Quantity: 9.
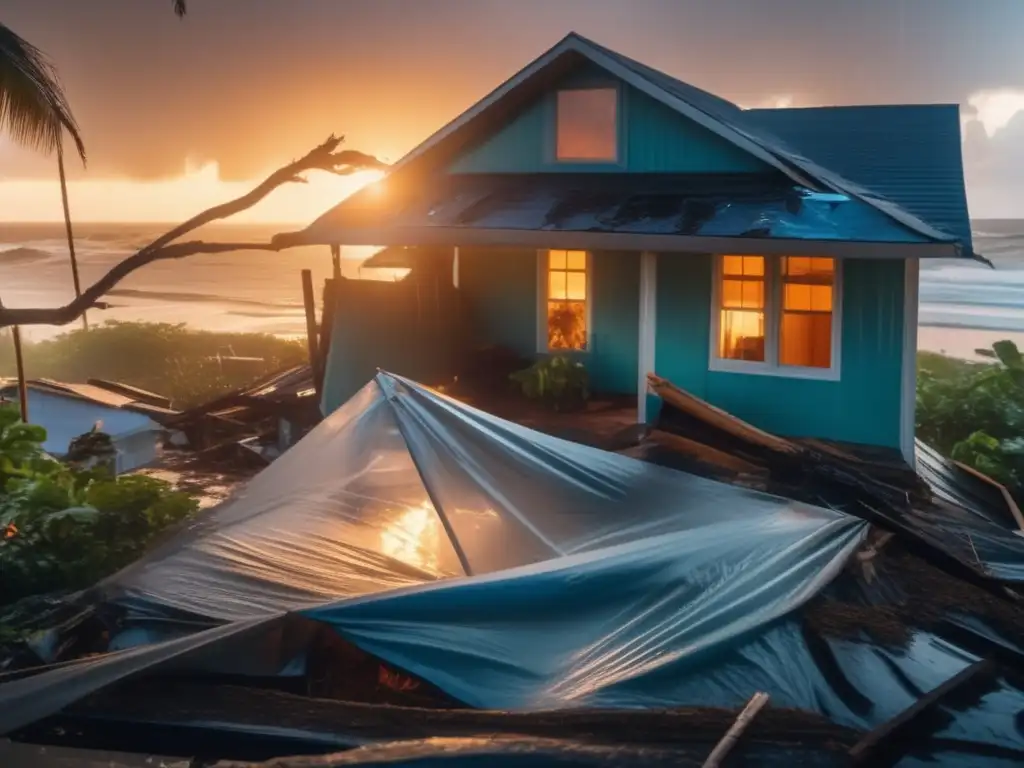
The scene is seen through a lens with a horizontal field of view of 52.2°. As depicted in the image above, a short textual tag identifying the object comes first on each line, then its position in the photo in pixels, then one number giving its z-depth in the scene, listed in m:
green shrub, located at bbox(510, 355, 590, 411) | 10.63
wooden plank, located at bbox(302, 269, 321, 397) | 11.59
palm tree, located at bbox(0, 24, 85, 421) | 9.77
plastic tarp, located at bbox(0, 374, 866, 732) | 4.49
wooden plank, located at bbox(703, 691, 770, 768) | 3.73
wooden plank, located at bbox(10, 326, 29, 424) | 13.17
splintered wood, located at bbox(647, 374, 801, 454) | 8.07
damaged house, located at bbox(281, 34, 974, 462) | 9.16
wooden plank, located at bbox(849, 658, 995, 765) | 3.91
